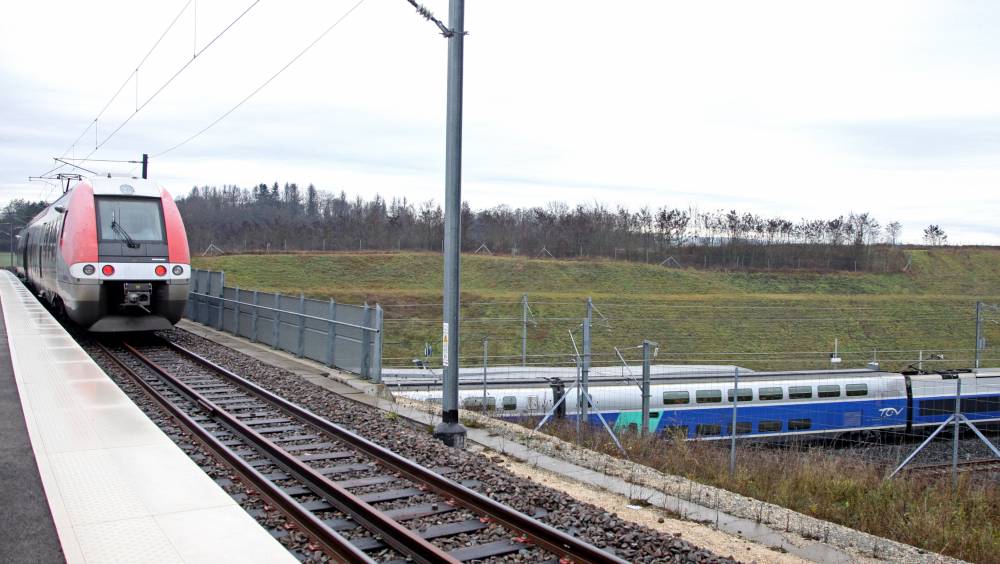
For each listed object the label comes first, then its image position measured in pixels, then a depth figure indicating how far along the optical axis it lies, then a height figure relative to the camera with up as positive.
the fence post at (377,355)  13.45 -1.94
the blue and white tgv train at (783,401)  18.70 -3.94
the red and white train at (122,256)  15.91 -0.26
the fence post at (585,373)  13.50 -2.23
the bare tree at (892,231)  85.79 +3.77
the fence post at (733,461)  9.88 -2.86
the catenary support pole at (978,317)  22.07 -1.64
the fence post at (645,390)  13.45 -2.59
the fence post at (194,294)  25.02 -1.65
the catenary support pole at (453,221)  9.62 +0.42
